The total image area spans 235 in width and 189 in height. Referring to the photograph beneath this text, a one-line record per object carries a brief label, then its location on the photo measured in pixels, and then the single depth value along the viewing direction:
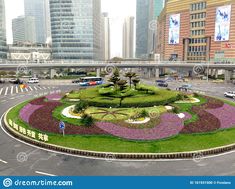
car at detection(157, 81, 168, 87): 67.72
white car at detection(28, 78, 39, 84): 77.19
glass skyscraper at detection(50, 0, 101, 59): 133.62
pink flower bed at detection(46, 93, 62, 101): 41.88
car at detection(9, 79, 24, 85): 75.16
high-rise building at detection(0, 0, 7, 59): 127.38
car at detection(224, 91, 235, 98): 47.94
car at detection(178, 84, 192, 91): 58.94
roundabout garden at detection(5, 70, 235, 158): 21.89
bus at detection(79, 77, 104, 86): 73.55
